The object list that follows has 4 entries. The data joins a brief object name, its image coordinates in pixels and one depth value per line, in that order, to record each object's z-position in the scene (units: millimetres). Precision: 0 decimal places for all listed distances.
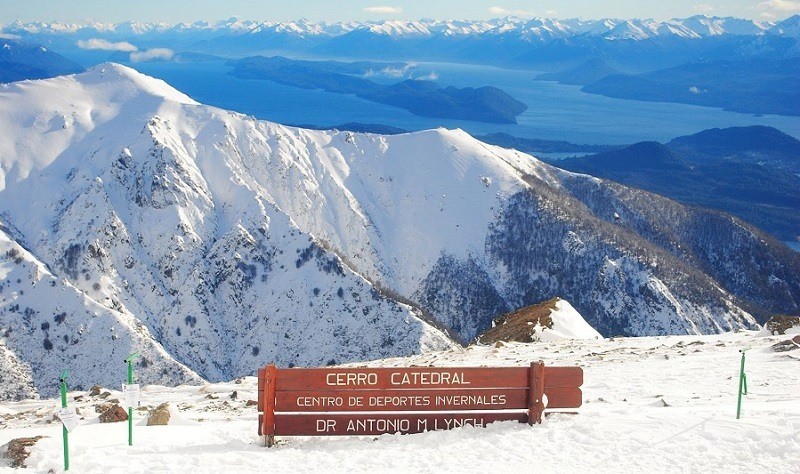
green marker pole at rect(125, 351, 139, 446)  15625
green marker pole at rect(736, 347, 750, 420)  16750
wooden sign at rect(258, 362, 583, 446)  16438
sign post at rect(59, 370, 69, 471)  14289
